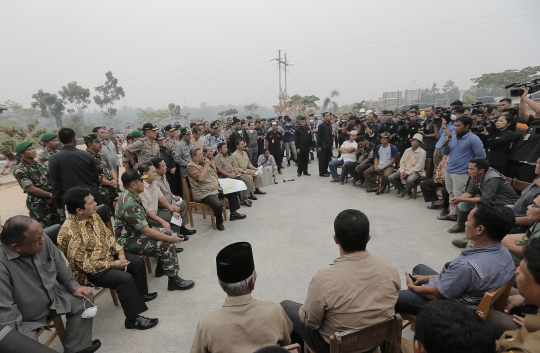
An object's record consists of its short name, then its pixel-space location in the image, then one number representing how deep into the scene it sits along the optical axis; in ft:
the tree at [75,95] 128.57
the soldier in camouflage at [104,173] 14.12
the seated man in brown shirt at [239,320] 4.66
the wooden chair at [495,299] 5.62
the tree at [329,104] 138.09
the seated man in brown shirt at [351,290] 5.18
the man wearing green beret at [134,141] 17.81
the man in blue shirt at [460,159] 14.14
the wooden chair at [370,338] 4.61
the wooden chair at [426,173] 18.90
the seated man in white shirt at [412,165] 18.84
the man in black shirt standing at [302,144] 27.40
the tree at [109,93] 148.46
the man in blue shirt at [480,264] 5.99
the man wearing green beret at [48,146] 13.39
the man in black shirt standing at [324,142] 26.50
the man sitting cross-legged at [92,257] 8.26
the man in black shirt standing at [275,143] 29.30
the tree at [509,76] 111.24
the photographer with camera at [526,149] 13.57
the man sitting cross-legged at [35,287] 6.40
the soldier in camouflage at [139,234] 9.84
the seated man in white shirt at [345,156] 24.18
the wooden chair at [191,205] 15.69
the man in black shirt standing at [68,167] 11.57
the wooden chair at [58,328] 7.19
